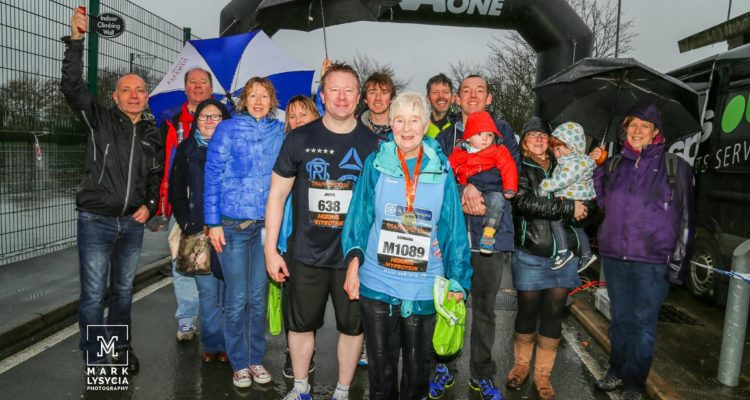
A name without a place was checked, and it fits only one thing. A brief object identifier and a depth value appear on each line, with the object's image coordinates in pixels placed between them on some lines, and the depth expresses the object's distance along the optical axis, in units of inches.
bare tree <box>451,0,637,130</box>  834.2
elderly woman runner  109.8
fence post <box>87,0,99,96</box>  260.8
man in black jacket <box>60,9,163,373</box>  139.7
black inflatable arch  388.5
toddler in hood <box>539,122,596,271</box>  134.6
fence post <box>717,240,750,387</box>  144.6
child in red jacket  131.7
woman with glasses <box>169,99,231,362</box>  151.2
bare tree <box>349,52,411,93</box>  1705.2
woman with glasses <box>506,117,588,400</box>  134.6
